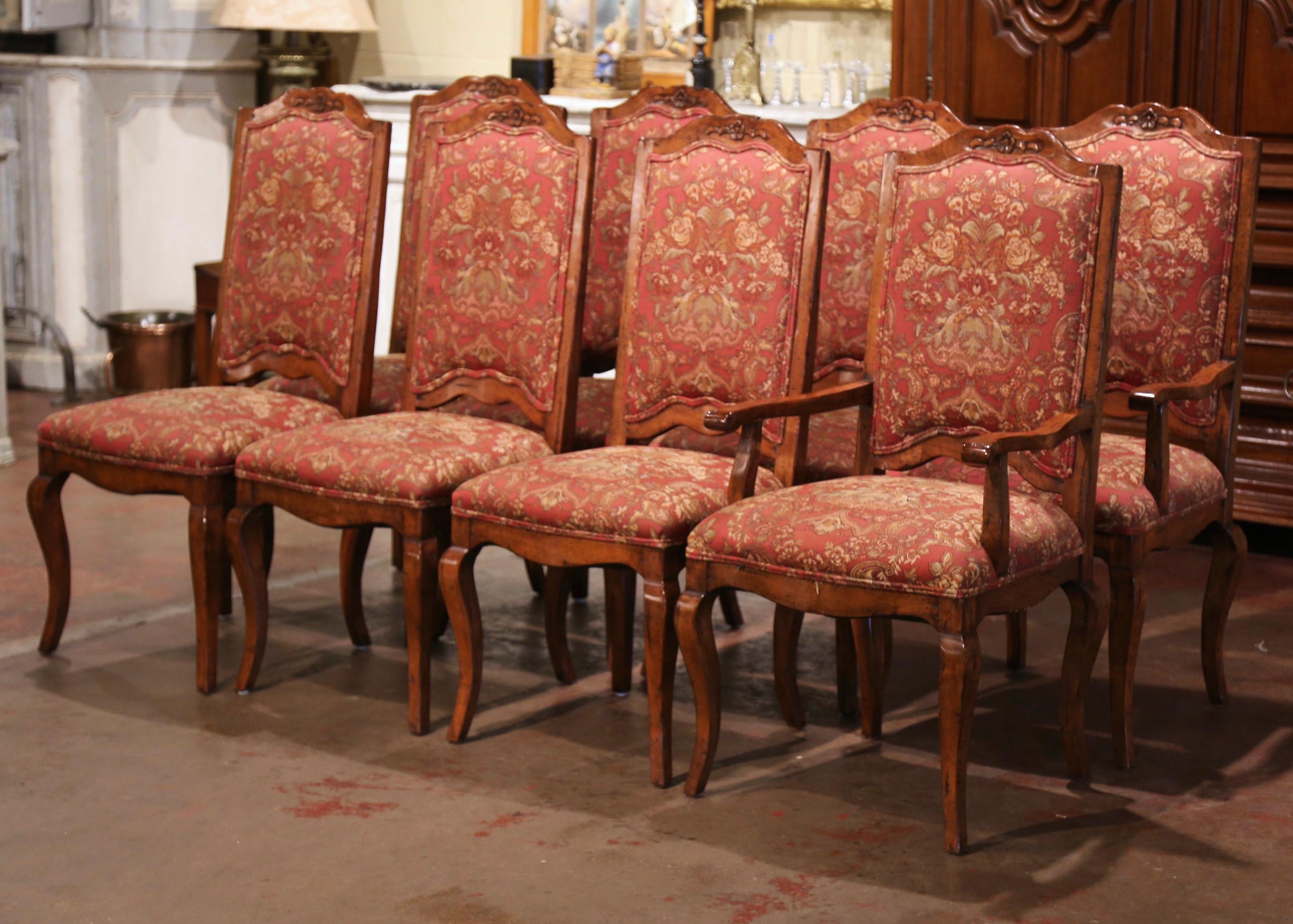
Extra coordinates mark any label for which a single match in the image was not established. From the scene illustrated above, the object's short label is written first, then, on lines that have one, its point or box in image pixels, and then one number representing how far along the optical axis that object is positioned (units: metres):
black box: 5.93
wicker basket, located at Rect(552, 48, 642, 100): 6.01
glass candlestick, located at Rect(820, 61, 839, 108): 5.64
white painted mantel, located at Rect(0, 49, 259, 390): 6.51
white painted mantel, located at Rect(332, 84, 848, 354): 5.77
